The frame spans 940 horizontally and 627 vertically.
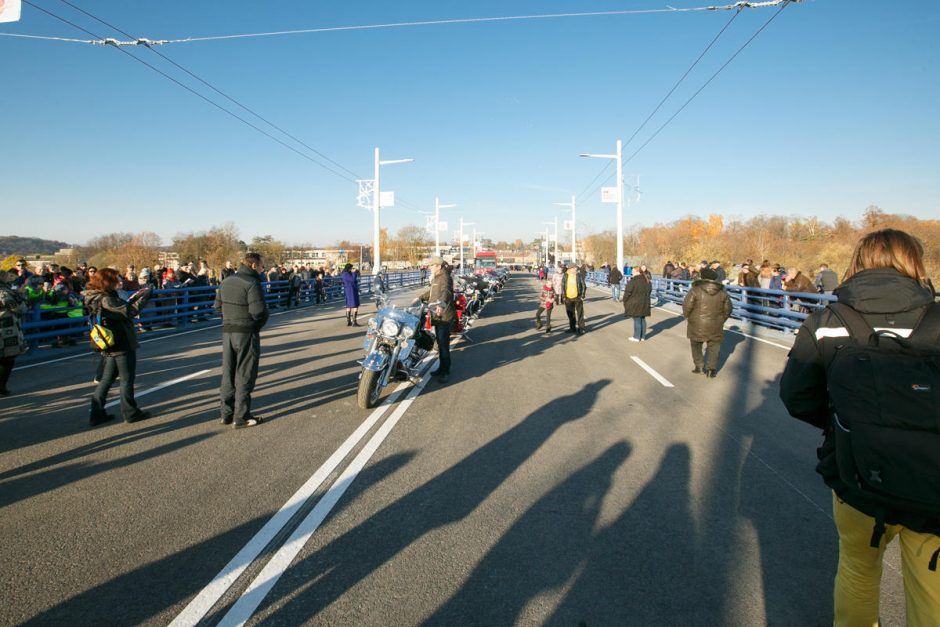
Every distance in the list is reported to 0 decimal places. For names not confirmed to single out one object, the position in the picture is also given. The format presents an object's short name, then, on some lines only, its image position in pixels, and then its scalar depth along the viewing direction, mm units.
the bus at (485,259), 61603
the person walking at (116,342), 5891
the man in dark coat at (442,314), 8398
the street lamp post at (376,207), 27578
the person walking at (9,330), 7113
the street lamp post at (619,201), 27016
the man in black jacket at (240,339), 5895
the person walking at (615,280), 27269
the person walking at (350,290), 16078
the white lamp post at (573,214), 49094
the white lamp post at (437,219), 48219
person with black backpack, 1753
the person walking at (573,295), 13273
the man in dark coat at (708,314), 8656
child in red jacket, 14000
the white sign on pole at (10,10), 7508
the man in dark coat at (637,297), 12352
